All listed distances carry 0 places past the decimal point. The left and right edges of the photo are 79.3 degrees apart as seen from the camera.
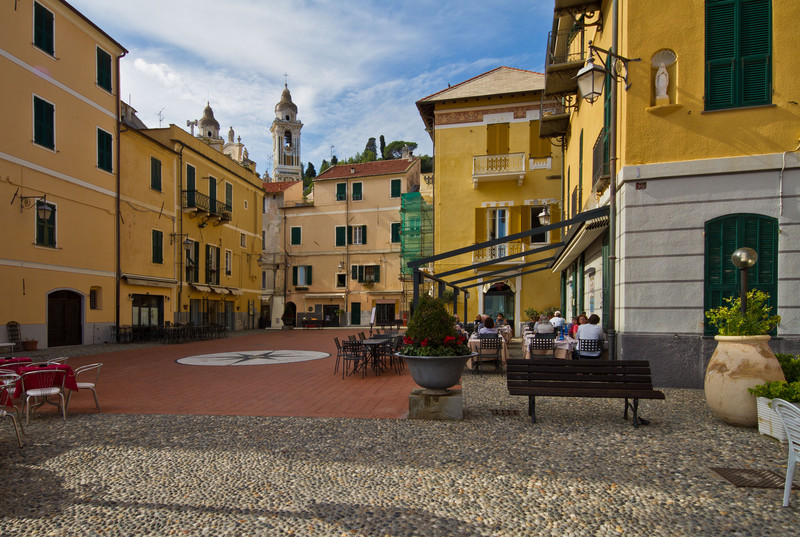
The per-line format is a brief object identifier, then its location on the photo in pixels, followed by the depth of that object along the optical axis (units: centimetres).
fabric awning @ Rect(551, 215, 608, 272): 909
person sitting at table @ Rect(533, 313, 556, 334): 1112
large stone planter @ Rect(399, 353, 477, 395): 578
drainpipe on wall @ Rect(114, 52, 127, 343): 1956
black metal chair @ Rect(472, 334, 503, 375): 1009
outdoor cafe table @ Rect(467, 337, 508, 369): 1023
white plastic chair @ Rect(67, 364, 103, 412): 654
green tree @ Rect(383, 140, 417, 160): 9509
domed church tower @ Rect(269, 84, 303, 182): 7775
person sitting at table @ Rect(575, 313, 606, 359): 867
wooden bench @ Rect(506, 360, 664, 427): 557
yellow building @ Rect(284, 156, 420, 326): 3500
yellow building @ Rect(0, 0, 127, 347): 1520
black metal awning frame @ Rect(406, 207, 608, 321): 885
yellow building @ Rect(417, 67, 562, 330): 2005
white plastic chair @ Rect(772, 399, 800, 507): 345
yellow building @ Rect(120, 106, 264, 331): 2095
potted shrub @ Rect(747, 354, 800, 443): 491
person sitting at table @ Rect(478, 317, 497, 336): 1032
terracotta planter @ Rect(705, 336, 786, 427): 536
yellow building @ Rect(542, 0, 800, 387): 757
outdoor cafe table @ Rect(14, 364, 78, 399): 636
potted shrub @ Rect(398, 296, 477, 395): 582
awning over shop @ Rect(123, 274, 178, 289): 2013
